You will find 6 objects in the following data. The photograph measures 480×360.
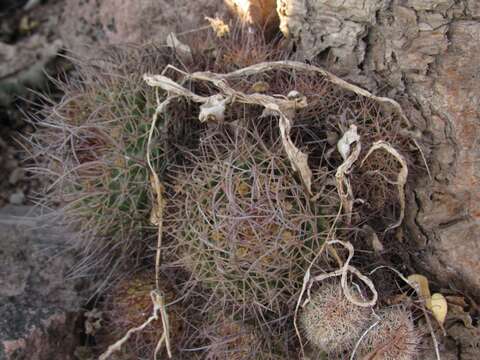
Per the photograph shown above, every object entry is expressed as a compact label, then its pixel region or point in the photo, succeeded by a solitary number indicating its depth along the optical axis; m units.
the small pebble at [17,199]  0.45
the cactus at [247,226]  0.28
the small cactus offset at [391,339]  0.27
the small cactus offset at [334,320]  0.27
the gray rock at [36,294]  0.34
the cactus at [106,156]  0.31
